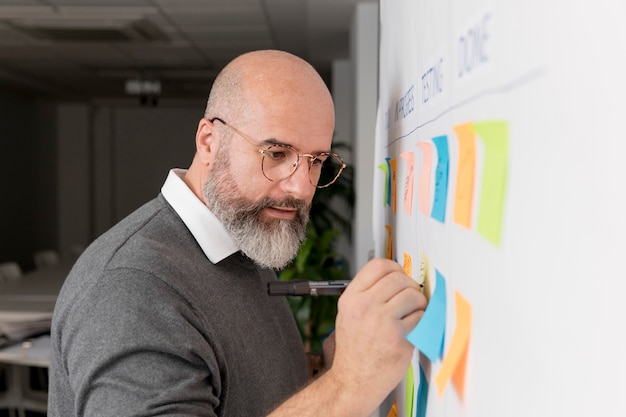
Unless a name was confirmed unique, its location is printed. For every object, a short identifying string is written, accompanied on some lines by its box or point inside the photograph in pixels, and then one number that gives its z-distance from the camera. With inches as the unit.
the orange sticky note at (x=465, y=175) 20.3
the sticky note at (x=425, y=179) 28.4
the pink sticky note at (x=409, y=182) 33.6
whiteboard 11.8
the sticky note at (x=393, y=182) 40.9
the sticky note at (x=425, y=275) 28.9
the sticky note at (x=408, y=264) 33.9
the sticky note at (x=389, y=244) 44.1
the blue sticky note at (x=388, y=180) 44.3
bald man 31.4
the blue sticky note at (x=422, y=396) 30.1
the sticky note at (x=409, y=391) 34.2
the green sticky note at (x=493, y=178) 17.0
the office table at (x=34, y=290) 182.9
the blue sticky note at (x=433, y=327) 25.1
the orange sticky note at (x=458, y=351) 21.2
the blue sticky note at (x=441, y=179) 24.6
